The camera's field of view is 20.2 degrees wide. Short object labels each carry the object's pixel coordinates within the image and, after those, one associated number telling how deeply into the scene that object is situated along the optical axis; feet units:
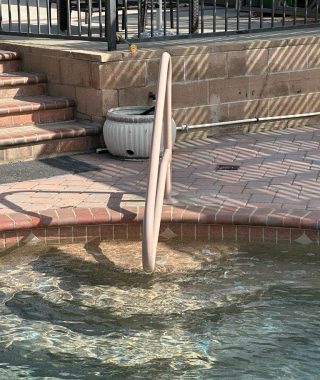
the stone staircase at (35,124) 26.02
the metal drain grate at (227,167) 25.04
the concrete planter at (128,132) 25.57
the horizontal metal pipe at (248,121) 28.17
